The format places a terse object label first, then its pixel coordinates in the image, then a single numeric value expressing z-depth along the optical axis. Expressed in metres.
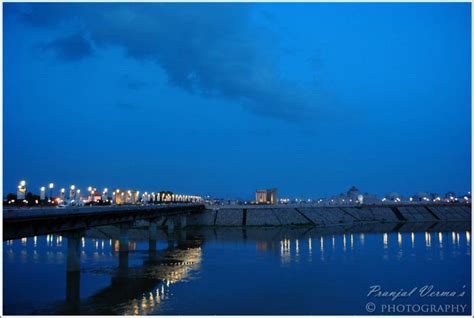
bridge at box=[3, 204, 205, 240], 32.38
